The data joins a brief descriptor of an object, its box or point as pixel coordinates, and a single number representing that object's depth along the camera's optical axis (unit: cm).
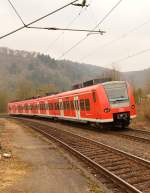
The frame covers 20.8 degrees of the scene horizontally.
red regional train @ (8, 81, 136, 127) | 2380
